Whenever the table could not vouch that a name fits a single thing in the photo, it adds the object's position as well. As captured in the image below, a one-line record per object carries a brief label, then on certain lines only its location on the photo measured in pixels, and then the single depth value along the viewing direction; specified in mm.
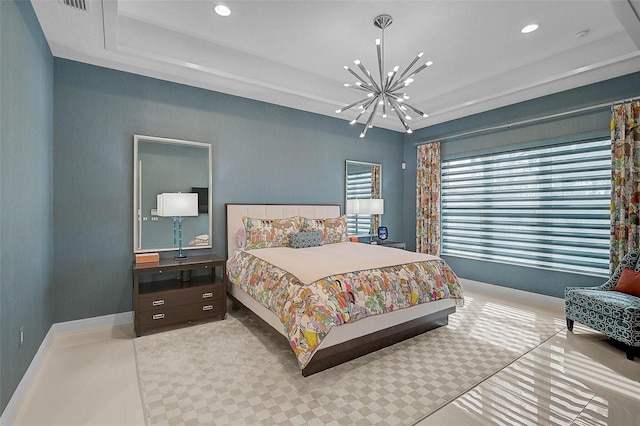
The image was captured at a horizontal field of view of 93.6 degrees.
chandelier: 2891
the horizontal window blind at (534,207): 3797
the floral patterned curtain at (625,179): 3367
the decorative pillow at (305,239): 3893
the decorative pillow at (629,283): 2969
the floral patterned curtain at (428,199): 5461
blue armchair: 2629
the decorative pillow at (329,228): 4285
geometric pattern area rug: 1946
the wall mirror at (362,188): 5410
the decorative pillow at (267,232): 3857
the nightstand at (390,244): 5156
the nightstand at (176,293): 3066
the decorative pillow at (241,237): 4059
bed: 2322
